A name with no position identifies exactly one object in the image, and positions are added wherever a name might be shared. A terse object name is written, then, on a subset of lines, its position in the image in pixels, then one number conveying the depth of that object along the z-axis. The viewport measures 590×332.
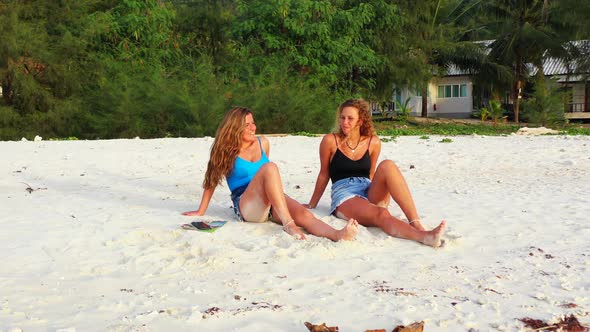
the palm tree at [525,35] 28.67
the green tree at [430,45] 28.02
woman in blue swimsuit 4.61
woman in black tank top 4.65
